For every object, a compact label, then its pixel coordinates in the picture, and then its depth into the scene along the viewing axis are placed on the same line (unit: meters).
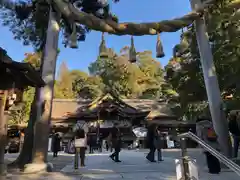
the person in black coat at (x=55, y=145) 9.68
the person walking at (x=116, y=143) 6.90
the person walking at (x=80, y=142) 5.78
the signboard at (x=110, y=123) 14.81
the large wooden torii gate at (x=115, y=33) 4.48
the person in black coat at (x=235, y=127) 5.46
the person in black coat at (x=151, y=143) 6.90
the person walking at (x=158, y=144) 7.05
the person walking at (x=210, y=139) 4.59
